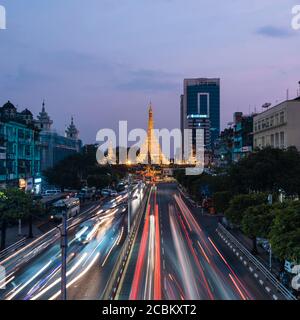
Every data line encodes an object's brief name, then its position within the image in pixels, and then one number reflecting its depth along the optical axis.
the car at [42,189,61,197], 72.26
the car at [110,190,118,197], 83.91
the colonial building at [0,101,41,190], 60.62
